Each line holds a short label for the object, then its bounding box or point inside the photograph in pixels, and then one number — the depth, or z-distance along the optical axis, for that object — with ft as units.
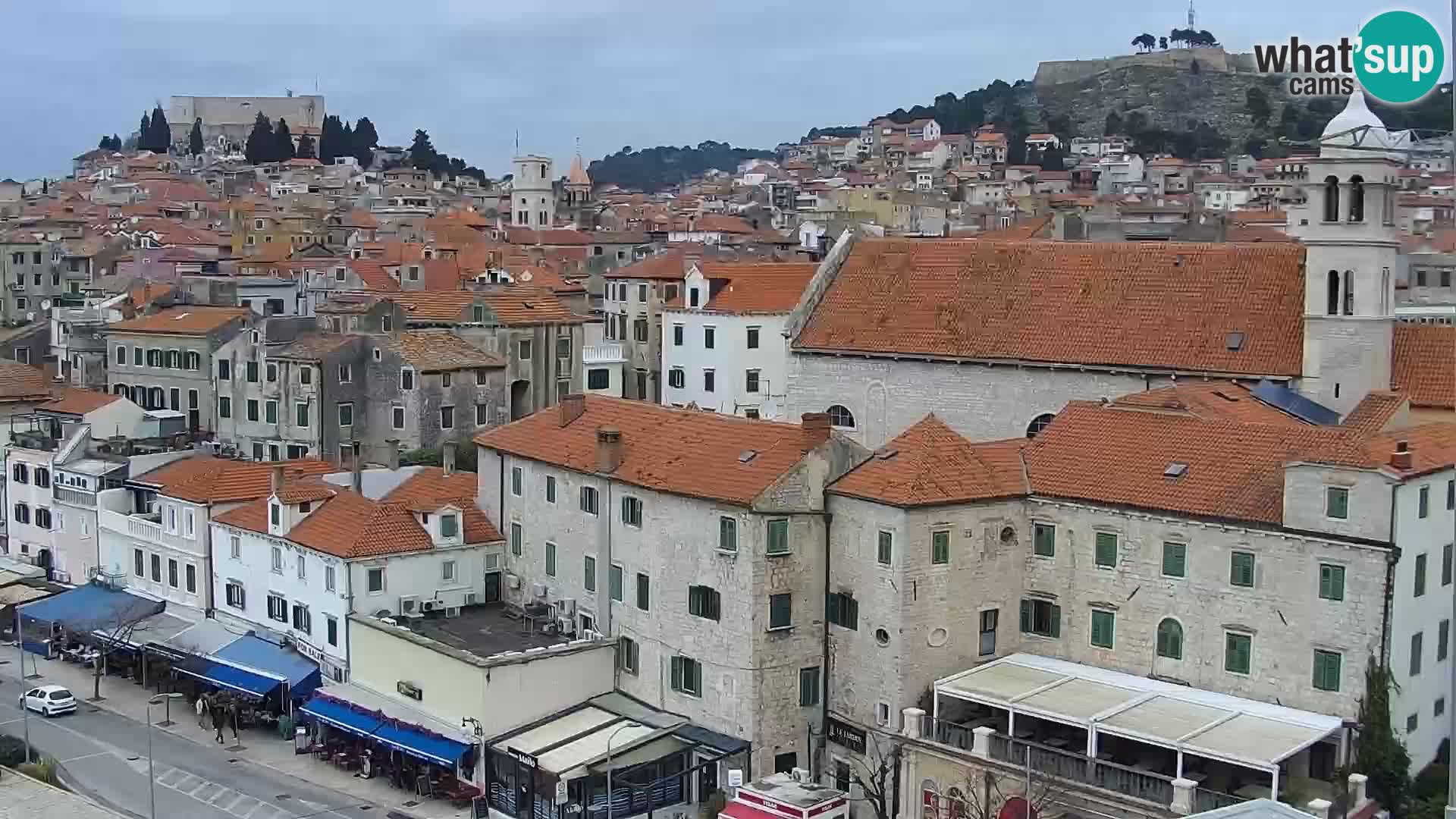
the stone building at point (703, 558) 151.84
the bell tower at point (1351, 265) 164.35
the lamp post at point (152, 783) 153.28
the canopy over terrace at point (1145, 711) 128.26
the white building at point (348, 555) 176.24
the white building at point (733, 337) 255.91
